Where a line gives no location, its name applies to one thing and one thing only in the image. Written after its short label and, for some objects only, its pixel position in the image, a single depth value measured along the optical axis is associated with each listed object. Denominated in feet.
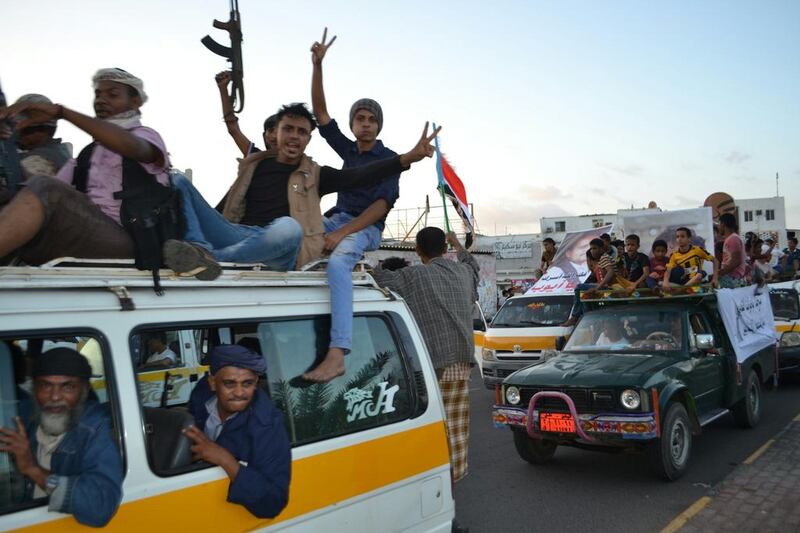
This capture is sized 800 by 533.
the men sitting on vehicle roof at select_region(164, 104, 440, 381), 11.73
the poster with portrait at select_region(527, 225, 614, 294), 40.86
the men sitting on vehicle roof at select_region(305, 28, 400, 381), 9.31
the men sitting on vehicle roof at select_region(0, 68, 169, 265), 7.51
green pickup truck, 19.75
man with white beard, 6.31
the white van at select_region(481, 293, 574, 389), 36.52
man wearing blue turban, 7.58
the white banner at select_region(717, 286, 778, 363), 26.73
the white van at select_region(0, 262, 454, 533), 6.70
